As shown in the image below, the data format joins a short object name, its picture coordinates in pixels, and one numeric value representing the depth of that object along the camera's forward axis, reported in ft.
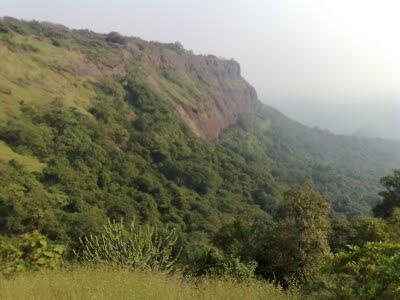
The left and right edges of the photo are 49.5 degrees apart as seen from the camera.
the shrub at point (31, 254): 27.25
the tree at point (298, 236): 54.80
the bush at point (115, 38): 544.70
